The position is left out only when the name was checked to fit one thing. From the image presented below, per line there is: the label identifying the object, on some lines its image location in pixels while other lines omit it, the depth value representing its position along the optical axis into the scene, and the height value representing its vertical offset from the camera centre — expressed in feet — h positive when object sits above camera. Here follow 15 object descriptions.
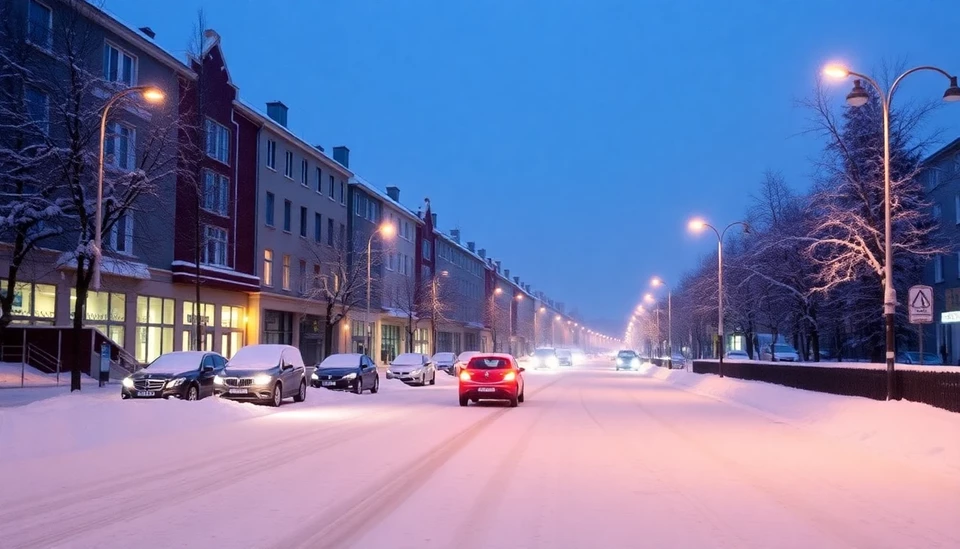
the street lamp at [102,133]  71.87 +17.05
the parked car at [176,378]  73.61 -3.97
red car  80.89 -4.20
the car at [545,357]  257.55 -6.46
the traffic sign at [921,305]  58.23 +2.36
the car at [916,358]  162.91 -3.90
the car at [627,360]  234.99 -6.55
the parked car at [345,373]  99.40 -4.67
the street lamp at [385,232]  150.46 +24.39
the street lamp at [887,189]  61.20 +10.95
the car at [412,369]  128.36 -5.26
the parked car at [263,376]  74.84 -3.86
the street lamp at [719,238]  128.63 +15.86
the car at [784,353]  193.06 -3.61
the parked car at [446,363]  170.81 -5.71
